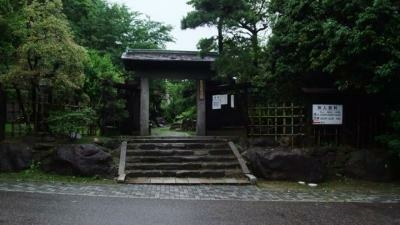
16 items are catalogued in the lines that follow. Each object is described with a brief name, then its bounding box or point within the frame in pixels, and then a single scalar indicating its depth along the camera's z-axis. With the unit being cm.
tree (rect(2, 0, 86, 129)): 1330
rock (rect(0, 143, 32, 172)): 1298
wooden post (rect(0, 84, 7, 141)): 1370
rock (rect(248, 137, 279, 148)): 1494
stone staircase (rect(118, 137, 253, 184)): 1280
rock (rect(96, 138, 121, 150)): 1463
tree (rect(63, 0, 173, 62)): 2818
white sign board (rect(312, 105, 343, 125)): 1431
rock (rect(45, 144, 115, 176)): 1259
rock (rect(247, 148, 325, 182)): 1287
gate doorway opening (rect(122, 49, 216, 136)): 1833
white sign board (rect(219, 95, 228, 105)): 1814
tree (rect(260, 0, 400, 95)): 1118
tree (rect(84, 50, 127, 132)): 1732
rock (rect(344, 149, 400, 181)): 1322
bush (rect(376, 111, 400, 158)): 1171
